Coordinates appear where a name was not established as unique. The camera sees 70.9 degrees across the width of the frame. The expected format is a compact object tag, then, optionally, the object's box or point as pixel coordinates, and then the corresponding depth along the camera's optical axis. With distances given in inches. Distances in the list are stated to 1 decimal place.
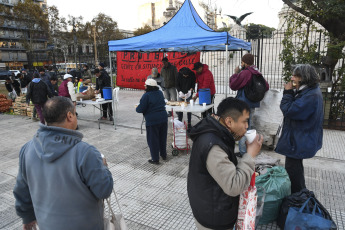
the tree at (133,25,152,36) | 2050.1
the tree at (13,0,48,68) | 1261.7
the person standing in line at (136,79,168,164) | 170.1
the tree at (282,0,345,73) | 236.2
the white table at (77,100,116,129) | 273.3
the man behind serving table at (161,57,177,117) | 295.6
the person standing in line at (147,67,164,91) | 286.7
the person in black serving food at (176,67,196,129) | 266.8
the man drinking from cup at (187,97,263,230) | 56.9
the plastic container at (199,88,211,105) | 228.8
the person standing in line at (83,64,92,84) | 473.1
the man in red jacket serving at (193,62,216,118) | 248.2
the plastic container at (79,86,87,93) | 304.5
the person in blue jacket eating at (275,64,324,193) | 101.0
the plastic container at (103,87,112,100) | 281.4
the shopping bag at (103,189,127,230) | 70.4
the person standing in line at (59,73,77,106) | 275.1
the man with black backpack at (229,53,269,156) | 177.2
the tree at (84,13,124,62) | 1422.2
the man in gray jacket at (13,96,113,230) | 57.1
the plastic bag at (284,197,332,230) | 87.5
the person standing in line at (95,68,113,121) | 308.3
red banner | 383.6
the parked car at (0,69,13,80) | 1102.3
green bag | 105.9
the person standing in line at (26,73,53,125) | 275.8
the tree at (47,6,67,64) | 1282.0
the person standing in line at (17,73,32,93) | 528.4
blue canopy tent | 202.5
